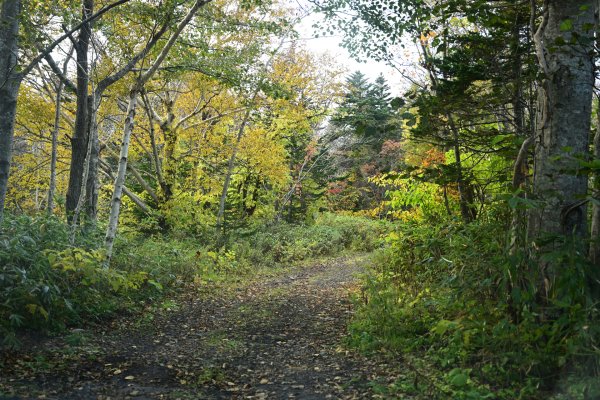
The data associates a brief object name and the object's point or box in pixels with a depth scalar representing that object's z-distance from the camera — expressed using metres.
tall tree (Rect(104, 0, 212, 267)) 7.36
